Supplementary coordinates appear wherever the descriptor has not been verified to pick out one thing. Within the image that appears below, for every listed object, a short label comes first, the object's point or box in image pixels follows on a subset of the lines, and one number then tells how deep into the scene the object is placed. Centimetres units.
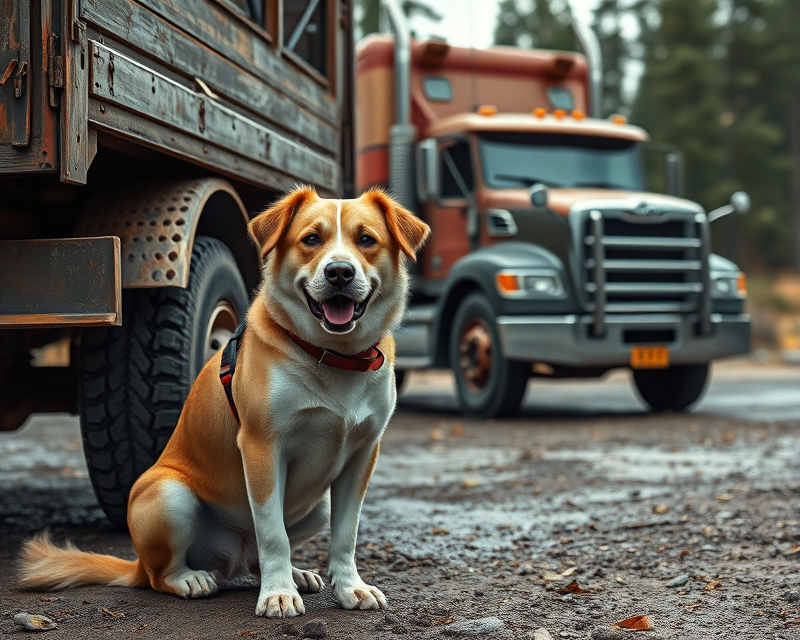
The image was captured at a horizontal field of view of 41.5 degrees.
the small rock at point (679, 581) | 355
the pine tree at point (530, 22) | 4791
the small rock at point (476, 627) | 292
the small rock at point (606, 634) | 286
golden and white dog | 310
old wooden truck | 317
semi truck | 920
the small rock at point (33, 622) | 299
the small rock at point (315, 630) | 285
